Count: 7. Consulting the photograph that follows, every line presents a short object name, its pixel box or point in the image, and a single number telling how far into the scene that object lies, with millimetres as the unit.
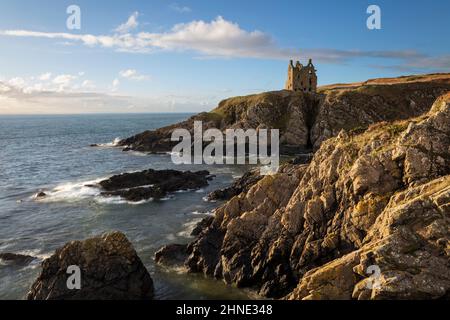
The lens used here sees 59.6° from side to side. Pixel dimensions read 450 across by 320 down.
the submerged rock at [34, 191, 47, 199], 63528
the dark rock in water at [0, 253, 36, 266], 37500
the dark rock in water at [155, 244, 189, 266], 36438
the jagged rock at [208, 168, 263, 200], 58906
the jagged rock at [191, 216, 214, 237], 42500
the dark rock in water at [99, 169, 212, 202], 60719
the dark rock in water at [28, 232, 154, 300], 27781
